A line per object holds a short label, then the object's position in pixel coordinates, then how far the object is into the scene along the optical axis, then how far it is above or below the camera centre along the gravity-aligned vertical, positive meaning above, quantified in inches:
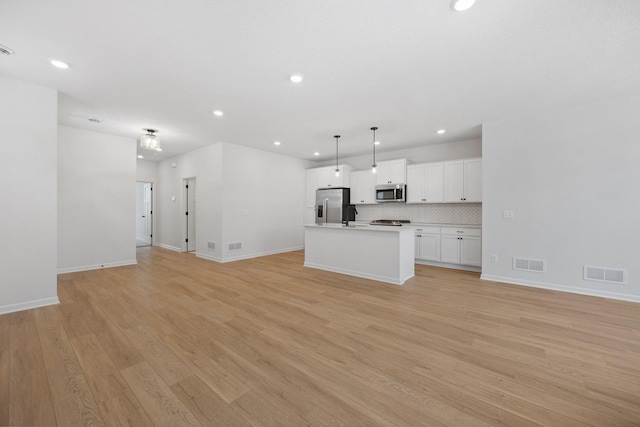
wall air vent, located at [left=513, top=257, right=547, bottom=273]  154.5 -32.2
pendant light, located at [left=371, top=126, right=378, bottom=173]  187.2 +65.2
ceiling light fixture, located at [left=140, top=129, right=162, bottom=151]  182.7 +52.6
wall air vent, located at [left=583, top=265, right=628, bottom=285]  134.8 -33.5
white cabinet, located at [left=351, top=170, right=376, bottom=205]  257.9 +28.0
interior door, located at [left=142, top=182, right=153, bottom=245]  326.2 +0.1
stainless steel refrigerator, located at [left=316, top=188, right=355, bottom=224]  268.8 +8.3
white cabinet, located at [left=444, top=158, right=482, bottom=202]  198.8 +28.1
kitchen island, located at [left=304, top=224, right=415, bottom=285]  164.1 -27.8
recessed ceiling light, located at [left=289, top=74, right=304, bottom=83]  112.0 +62.7
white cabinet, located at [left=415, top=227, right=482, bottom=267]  193.8 -26.1
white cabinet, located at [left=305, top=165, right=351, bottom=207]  273.3 +39.6
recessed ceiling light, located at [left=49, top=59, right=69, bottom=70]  102.7 +62.8
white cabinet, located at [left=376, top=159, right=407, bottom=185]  234.2 +40.9
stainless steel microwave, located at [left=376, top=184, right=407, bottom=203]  233.3 +20.5
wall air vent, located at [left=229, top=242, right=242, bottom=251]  232.1 -32.2
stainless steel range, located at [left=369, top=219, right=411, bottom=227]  235.5 -8.2
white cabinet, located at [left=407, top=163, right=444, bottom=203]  217.5 +28.2
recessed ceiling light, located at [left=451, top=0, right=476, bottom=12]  70.7 +61.2
